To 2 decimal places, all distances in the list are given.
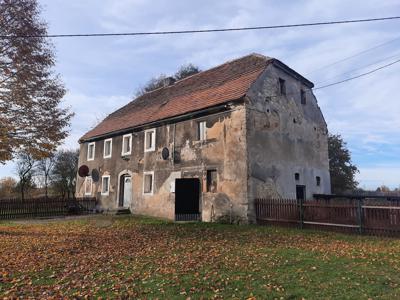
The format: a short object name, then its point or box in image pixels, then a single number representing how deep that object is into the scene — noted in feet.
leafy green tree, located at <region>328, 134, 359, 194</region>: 107.86
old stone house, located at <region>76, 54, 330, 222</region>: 52.75
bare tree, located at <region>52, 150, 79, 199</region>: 149.07
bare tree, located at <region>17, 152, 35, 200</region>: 156.46
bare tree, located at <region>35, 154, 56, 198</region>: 164.35
